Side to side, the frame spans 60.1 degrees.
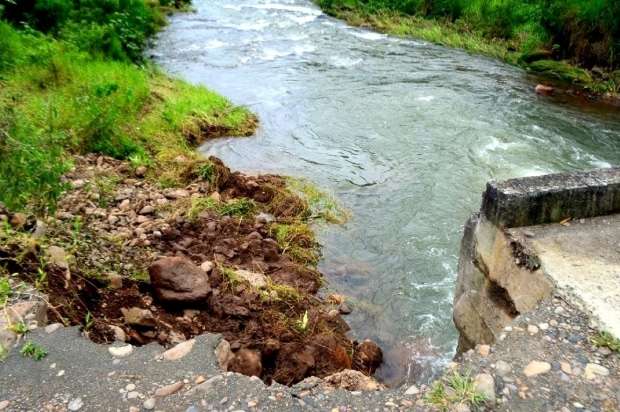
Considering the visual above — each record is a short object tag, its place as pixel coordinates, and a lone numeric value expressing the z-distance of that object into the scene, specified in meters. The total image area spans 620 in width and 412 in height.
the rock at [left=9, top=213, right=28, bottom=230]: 4.08
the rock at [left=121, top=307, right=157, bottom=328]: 3.93
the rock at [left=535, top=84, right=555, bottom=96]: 12.51
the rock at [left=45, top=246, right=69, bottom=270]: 3.98
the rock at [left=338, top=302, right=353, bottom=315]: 5.43
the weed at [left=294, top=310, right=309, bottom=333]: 4.78
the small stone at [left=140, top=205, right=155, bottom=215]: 6.16
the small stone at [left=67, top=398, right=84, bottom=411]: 2.79
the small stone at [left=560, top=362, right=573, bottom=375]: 2.93
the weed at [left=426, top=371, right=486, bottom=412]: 2.79
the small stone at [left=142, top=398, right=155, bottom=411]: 2.81
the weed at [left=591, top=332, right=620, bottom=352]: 3.05
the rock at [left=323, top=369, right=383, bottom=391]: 3.76
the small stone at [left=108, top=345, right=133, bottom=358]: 3.17
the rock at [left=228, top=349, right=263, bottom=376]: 3.59
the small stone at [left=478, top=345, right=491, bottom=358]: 3.10
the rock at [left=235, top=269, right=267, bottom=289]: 5.20
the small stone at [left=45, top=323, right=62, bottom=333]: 3.24
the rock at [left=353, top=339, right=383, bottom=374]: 4.69
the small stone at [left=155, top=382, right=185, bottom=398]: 2.89
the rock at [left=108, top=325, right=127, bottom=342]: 3.60
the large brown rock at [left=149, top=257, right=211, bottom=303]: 4.42
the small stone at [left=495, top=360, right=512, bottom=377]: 2.95
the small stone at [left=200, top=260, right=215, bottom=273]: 5.12
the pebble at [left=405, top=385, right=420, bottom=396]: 2.91
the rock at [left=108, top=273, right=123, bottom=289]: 4.36
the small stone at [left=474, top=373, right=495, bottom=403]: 2.82
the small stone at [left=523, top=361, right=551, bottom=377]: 2.94
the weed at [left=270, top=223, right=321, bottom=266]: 6.20
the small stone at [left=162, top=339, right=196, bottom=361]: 3.19
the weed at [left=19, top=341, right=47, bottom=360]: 3.04
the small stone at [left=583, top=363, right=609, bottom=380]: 2.90
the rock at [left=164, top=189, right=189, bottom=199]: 6.78
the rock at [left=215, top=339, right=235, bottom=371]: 3.30
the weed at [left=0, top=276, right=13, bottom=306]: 3.30
